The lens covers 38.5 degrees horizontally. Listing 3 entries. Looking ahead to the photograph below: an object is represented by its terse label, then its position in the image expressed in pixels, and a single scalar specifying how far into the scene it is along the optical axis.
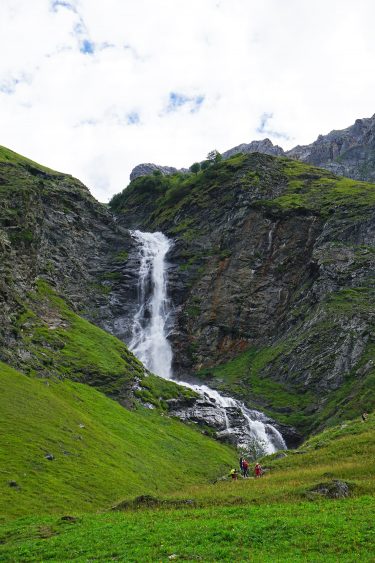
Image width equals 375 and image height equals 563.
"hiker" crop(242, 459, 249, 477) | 48.44
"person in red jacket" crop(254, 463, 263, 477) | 44.22
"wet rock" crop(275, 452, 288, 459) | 56.41
